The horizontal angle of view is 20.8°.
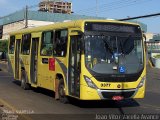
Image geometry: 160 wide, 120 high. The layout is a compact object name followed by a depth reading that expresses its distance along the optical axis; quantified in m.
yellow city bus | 13.41
